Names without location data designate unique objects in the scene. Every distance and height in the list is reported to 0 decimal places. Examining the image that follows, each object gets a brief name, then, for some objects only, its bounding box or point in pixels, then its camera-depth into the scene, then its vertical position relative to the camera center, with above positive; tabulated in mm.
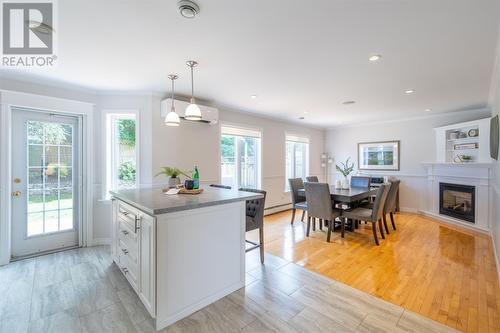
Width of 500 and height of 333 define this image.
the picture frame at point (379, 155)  5840 +274
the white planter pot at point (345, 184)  4339 -375
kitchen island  1745 -748
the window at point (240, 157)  4816 +190
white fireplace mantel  4082 -366
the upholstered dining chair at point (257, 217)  2744 -667
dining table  3481 -483
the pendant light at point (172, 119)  2641 +550
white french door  2973 -238
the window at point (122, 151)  3592 +226
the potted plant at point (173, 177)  2883 -159
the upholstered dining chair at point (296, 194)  4385 -596
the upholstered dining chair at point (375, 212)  3404 -770
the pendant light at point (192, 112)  2391 +574
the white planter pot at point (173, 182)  2883 -223
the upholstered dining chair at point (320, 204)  3521 -641
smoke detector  1557 +1141
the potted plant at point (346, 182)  4352 -337
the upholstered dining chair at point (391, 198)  3888 -603
